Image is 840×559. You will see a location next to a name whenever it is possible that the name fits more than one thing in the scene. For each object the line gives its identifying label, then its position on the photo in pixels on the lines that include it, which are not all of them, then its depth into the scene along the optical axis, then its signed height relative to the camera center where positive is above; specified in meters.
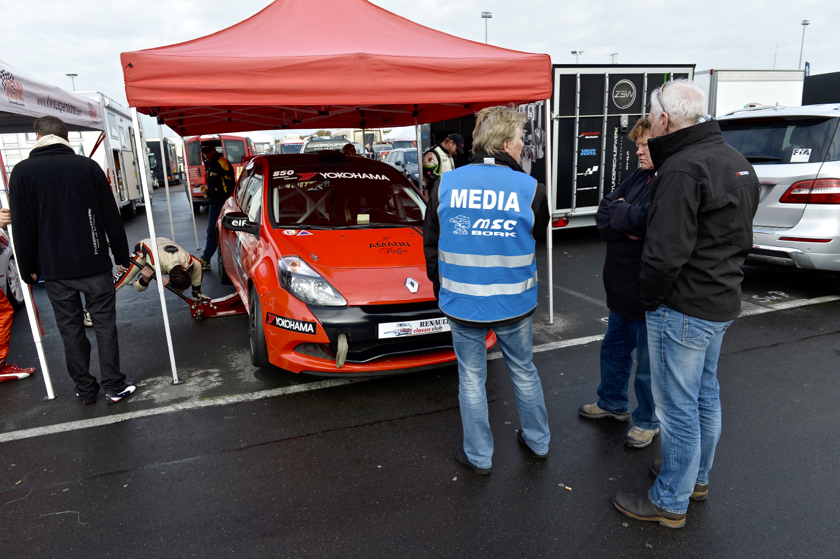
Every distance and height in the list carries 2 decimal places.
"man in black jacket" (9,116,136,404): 3.32 -0.40
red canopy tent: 3.52 +0.67
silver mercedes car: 4.92 -0.41
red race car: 3.39 -0.75
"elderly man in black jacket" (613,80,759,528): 2.01 -0.44
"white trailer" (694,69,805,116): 14.88 +1.54
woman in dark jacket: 2.58 -0.77
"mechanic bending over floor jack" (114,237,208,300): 4.59 -0.84
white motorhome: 10.80 +0.57
